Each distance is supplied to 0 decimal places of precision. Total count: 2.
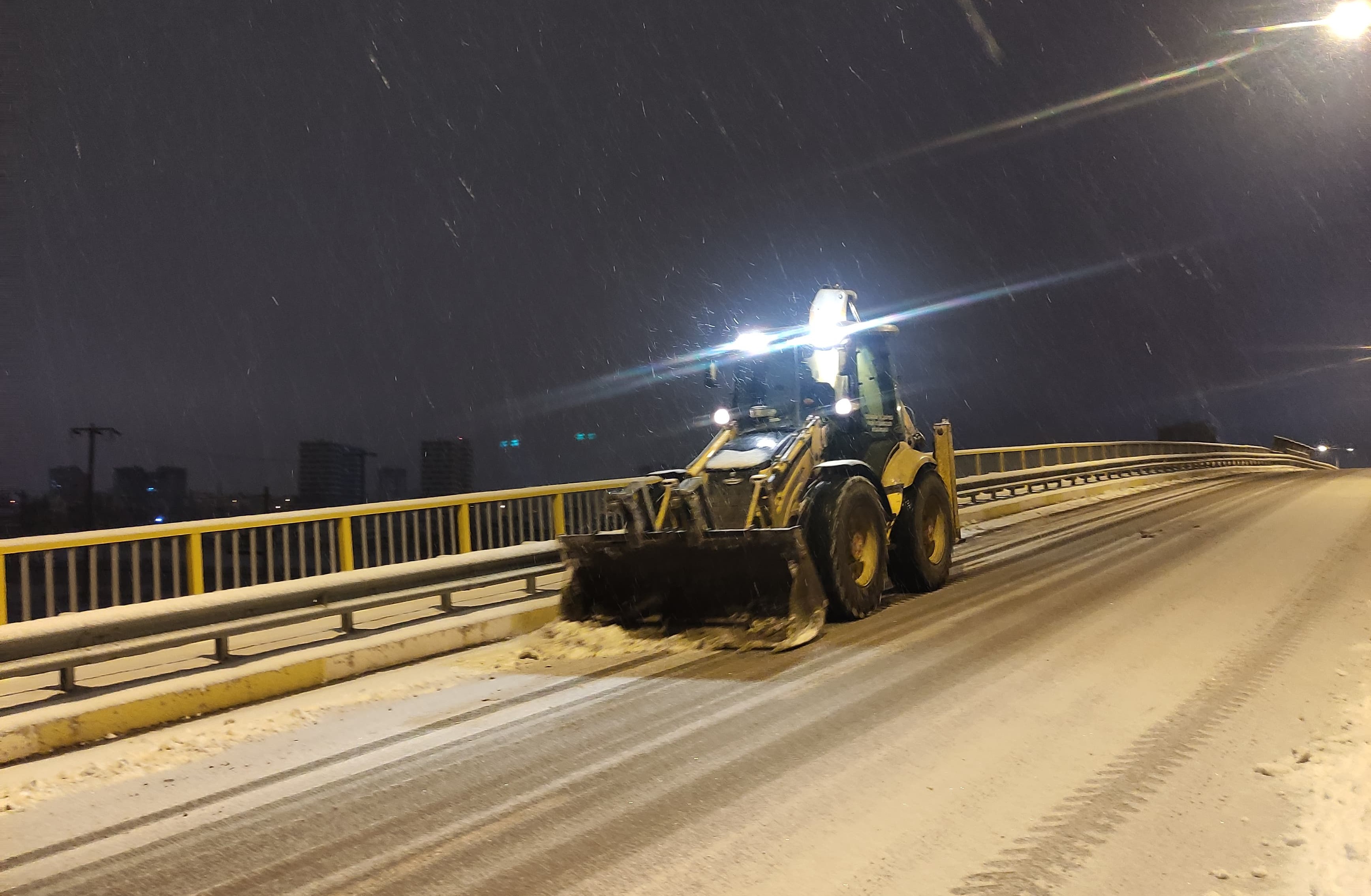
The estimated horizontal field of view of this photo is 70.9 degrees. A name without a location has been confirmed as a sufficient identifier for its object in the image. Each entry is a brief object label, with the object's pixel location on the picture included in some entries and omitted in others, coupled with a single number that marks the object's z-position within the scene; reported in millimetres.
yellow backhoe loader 8016
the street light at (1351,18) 8094
